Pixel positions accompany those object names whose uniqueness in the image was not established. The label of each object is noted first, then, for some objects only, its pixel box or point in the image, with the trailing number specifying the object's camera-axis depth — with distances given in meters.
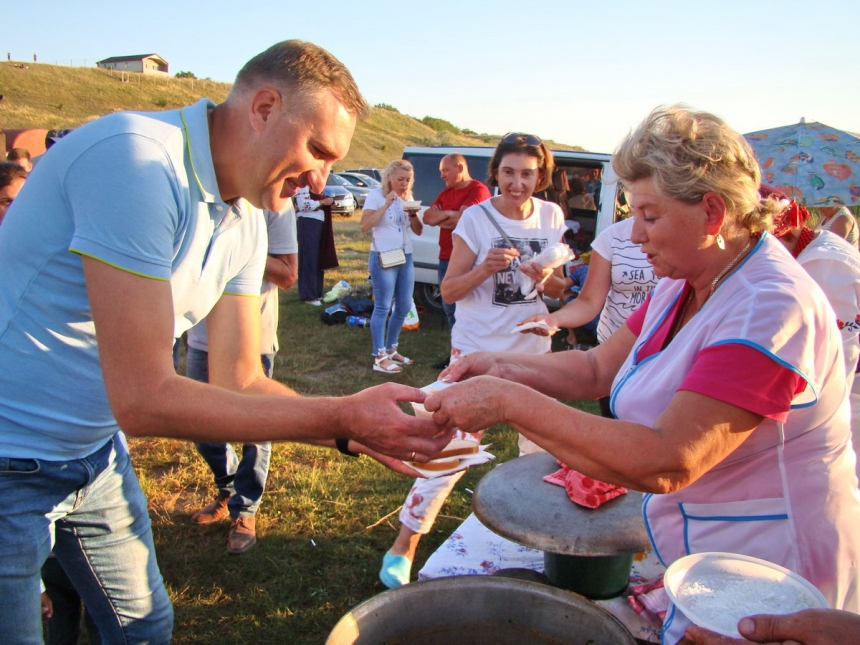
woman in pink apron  1.53
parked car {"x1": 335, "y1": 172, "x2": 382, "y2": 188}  27.62
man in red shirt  7.00
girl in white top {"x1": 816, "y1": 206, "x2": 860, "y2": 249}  4.48
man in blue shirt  1.50
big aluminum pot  1.85
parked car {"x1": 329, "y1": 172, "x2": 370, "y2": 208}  25.64
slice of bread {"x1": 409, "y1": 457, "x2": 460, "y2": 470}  2.28
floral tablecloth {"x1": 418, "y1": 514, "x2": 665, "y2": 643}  3.25
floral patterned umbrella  5.37
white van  8.20
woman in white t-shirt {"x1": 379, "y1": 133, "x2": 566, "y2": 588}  3.69
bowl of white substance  1.40
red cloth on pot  2.62
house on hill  81.06
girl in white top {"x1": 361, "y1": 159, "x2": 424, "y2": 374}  7.18
